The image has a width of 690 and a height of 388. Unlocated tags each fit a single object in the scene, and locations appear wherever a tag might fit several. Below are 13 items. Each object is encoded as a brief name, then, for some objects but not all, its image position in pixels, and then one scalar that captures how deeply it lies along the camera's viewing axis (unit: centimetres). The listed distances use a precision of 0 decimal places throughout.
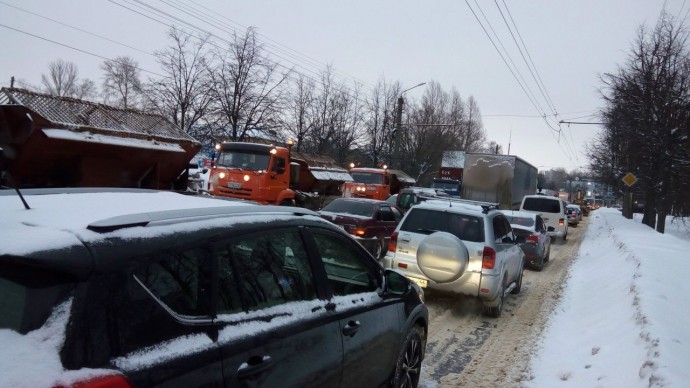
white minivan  1991
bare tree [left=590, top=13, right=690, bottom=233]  2480
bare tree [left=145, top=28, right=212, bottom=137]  3259
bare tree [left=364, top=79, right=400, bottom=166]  4928
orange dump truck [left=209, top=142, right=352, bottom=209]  1482
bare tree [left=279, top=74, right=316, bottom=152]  4309
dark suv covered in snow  163
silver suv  731
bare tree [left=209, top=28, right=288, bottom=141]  3102
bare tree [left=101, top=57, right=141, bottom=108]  6184
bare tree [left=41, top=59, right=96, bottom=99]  7756
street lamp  3122
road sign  2381
